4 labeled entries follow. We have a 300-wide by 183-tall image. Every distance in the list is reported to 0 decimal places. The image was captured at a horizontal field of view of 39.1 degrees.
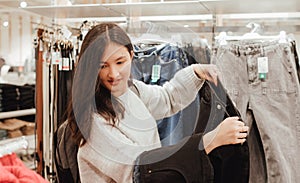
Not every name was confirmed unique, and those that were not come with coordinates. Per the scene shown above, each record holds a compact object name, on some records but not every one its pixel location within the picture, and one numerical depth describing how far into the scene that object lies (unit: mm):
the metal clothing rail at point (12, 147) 928
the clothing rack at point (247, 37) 1356
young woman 1315
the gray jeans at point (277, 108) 1295
